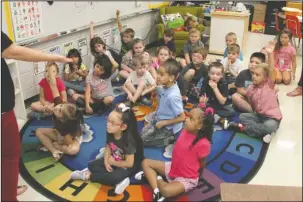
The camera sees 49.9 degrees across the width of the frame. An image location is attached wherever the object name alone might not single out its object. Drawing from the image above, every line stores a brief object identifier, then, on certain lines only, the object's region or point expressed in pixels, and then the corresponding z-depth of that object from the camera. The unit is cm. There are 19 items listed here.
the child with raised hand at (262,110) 216
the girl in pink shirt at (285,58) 227
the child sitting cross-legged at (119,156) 169
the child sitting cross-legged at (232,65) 291
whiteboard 278
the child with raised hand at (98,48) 301
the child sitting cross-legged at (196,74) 276
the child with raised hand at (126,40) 337
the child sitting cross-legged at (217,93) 249
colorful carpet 168
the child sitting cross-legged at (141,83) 269
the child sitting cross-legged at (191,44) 337
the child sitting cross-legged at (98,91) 251
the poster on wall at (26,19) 248
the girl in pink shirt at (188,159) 159
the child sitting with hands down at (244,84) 257
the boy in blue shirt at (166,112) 204
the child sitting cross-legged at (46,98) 245
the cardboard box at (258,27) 527
